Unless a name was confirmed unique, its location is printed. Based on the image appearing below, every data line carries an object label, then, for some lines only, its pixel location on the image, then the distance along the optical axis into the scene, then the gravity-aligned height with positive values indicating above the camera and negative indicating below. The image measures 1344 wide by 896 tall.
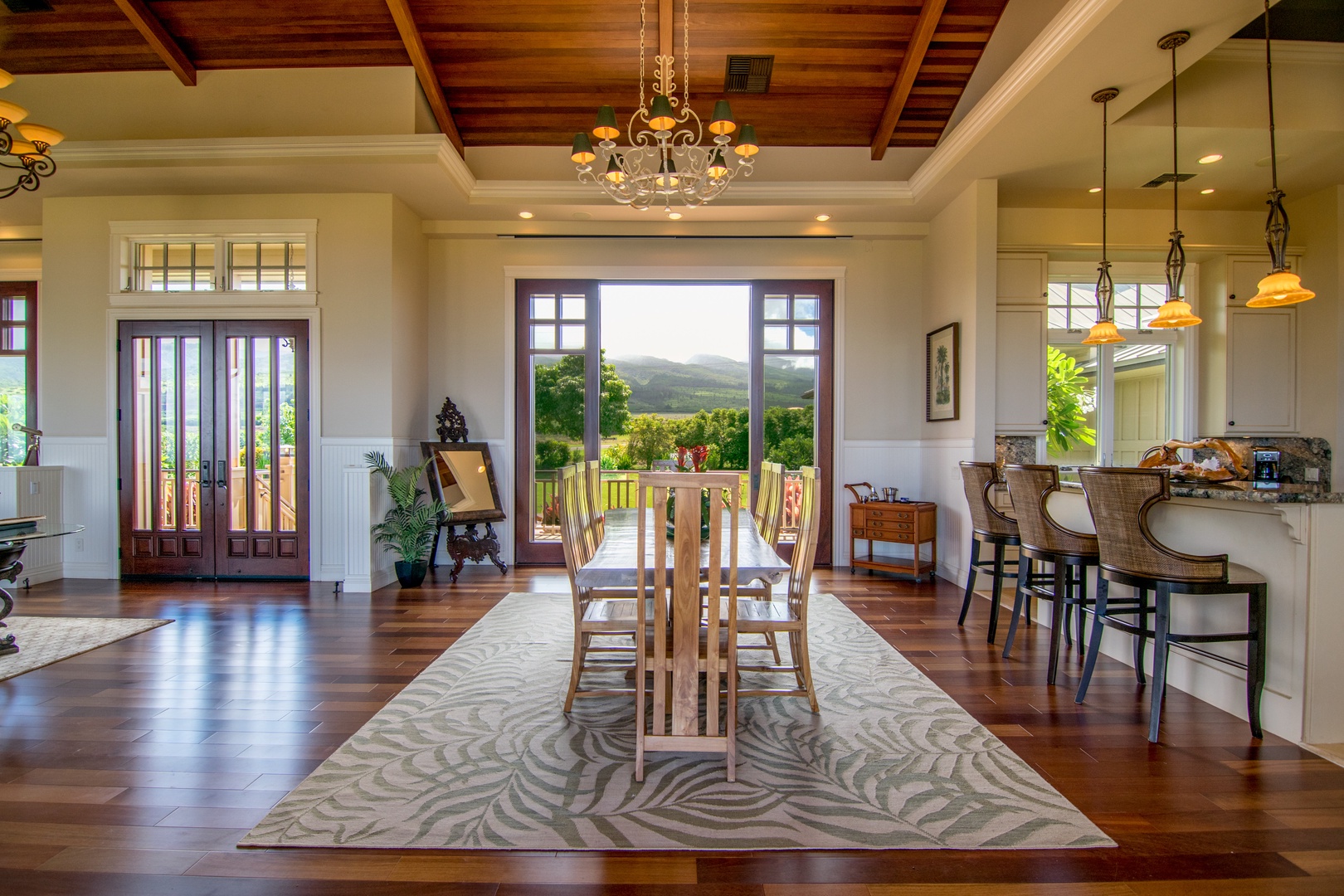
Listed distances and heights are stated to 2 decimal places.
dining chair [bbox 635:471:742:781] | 2.14 -0.62
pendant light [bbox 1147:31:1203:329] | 3.76 +0.77
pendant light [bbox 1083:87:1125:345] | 4.25 +0.81
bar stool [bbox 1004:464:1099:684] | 3.24 -0.49
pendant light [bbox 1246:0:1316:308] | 3.09 +0.80
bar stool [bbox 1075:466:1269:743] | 2.59 -0.50
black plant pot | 5.38 -1.07
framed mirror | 5.71 -0.37
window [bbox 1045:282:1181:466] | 5.82 +0.51
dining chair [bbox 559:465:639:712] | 2.64 -0.71
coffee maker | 3.43 -0.13
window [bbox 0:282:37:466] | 6.59 +0.72
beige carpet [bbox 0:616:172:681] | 3.48 -1.15
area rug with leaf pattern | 1.94 -1.13
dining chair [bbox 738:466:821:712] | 2.57 -0.68
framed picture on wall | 5.48 +0.57
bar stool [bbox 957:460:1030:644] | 3.99 -0.50
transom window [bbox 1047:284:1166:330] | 5.84 +1.18
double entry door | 5.45 -0.09
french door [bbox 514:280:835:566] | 6.34 +0.57
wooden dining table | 2.39 -0.46
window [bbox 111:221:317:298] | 5.44 +1.46
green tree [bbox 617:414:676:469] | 11.18 -0.02
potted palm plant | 5.30 -0.67
